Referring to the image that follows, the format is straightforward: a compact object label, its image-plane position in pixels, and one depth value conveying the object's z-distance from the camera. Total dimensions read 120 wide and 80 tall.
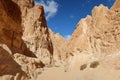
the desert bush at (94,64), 5.93
